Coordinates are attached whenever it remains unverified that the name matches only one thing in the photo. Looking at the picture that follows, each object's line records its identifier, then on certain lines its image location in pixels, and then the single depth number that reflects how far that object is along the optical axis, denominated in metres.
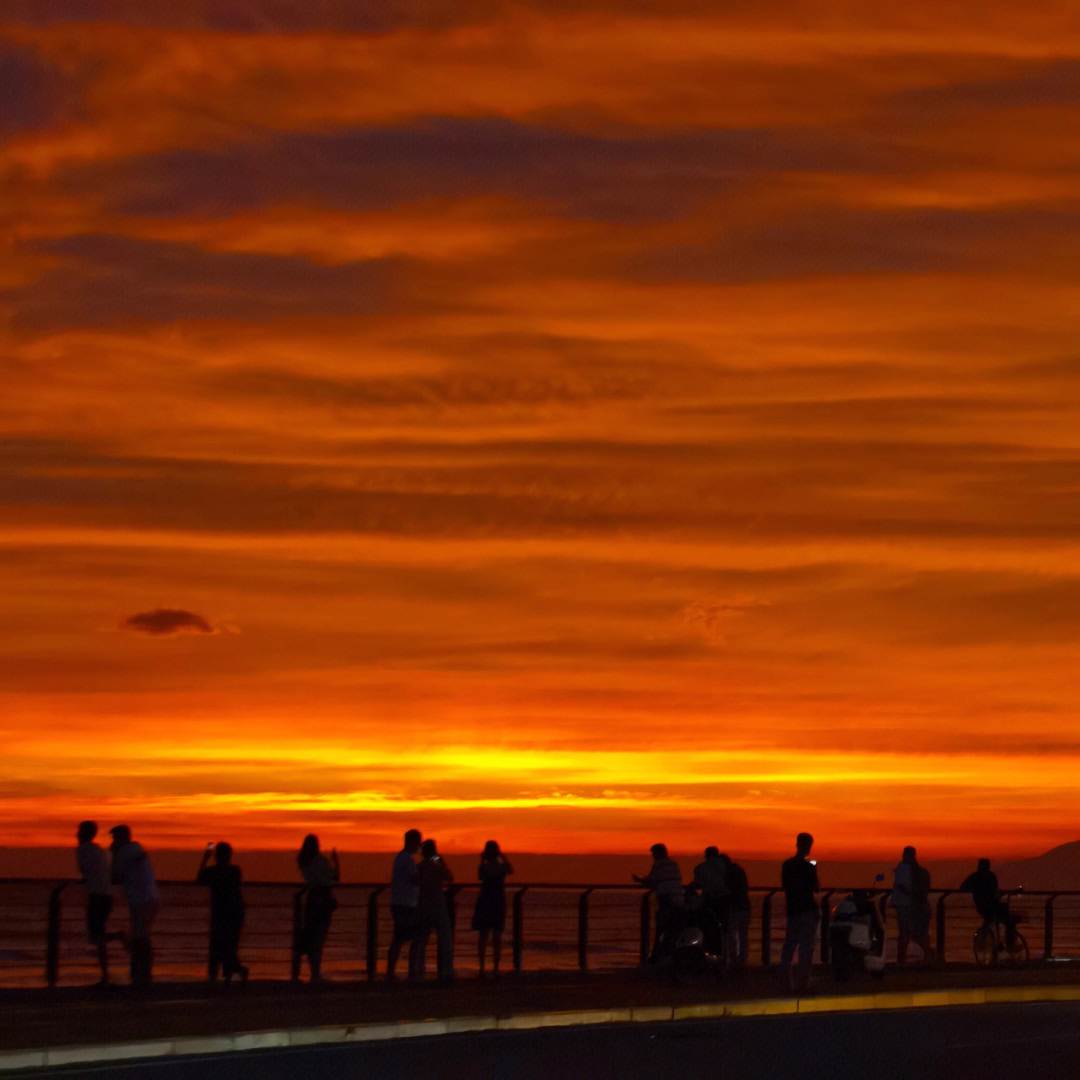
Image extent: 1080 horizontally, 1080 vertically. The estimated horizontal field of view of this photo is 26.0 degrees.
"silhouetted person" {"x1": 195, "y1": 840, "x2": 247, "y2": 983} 28.41
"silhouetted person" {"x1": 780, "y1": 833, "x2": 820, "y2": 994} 30.11
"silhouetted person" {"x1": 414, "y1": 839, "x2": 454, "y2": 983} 29.94
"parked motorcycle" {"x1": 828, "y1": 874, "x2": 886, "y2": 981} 32.84
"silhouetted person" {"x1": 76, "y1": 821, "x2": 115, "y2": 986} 27.06
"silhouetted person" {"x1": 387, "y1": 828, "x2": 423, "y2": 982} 29.91
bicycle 39.19
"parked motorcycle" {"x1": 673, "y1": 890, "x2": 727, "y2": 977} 31.59
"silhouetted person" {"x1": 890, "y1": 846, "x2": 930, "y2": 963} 35.31
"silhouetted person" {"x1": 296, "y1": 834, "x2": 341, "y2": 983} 29.34
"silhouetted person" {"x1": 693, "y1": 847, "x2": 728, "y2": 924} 32.38
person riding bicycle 38.38
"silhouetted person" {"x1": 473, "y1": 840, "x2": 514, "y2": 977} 31.36
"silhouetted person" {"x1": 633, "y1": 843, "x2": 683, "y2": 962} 32.31
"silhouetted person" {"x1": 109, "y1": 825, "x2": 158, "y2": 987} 27.22
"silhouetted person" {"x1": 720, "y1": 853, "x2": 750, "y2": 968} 32.84
